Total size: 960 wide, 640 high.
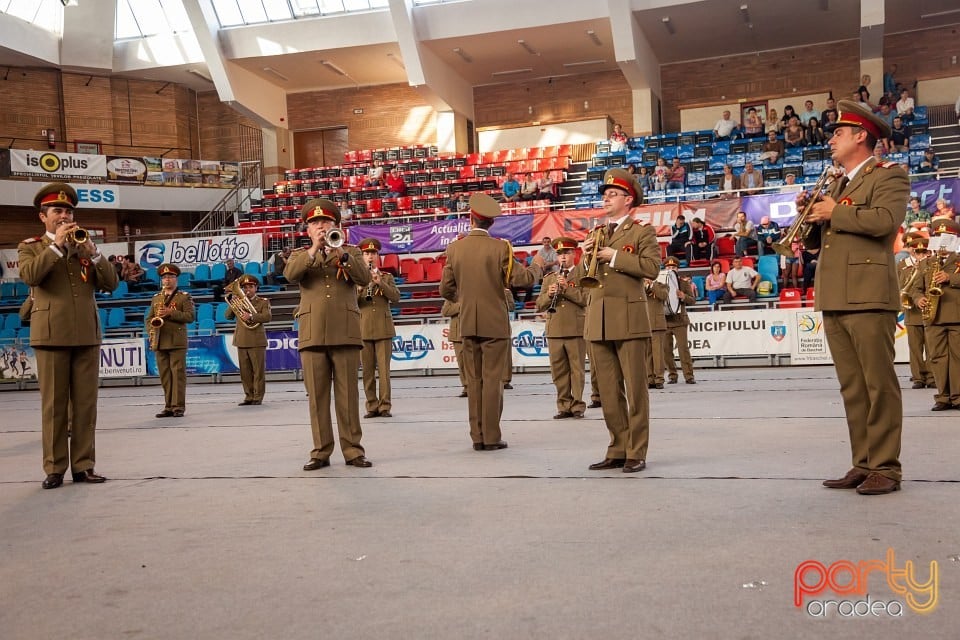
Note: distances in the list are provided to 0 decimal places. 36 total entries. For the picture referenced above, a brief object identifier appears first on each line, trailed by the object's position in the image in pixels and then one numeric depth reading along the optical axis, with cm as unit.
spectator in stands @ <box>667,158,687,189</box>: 2650
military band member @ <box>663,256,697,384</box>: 1521
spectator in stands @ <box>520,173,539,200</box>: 2791
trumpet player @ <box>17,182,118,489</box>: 678
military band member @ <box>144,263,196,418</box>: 1308
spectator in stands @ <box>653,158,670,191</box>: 2655
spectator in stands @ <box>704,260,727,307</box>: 2002
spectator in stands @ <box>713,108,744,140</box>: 2905
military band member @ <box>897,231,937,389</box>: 1147
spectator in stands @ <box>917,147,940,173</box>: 2328
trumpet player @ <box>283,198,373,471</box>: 717
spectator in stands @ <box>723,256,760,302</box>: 1970
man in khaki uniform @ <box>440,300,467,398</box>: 1423
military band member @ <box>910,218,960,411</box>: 983
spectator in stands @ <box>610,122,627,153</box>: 2988
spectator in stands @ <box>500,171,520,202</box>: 2781
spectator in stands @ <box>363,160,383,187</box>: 3119
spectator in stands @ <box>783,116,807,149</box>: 2694
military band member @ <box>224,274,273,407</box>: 1420
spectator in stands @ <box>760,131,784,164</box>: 2593
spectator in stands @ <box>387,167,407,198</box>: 3006
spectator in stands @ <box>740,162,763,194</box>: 2445
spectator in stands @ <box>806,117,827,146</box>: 2666
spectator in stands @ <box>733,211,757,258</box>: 2164
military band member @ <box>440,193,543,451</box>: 807
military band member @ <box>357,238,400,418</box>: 1177
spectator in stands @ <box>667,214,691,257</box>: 2233
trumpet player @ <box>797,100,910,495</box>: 530
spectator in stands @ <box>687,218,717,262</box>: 2206
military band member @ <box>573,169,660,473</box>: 648
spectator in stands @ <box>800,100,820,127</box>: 2764
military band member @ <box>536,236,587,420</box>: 1077
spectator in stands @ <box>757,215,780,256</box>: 2150
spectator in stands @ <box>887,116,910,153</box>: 2450
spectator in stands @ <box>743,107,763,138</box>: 2872
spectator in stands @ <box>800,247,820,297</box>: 2073
